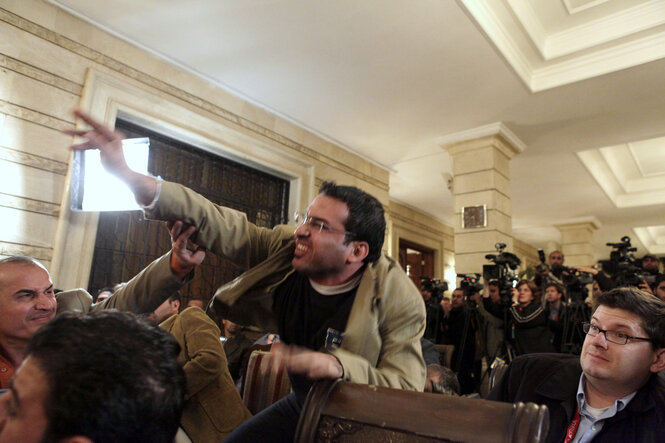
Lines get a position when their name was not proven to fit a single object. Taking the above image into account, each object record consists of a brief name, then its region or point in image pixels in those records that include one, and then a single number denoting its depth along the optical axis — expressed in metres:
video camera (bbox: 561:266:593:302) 3.75
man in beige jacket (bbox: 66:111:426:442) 1.17
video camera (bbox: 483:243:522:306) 4.15
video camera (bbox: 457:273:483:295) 4.39
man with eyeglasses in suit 1.34
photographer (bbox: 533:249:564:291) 4.09
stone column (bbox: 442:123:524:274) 5.54
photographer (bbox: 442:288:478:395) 4.10
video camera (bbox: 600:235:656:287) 3.52
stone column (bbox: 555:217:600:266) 9.59
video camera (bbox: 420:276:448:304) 4.70
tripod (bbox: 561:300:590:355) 3.48
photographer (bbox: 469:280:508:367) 3.94
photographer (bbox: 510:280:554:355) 3.67
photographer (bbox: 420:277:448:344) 4.47
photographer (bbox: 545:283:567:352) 3.70
